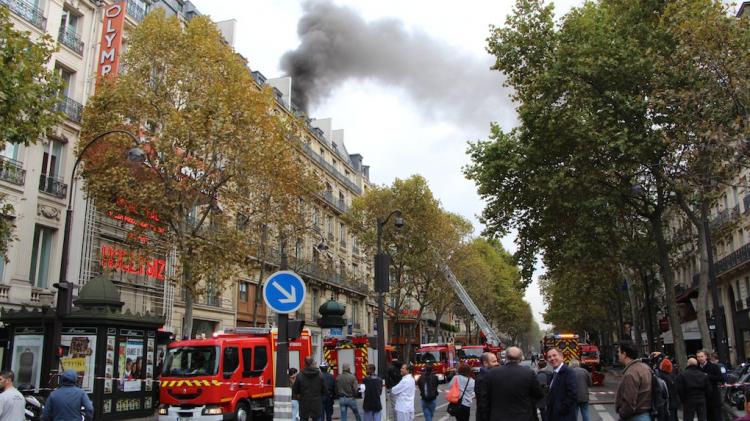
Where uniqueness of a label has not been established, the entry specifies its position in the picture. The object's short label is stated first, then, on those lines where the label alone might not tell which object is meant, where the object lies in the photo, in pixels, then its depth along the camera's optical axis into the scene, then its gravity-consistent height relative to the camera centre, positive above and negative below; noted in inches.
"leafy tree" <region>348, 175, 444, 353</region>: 1717.5 +346.1
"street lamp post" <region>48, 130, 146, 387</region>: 534.7 +37.6
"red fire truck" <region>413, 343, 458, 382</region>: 1574.8 -19.0
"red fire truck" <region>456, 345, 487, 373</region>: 1542.8 -6.8
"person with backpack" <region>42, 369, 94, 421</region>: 310.3 -23.9
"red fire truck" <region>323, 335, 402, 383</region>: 1090.7 -5.0
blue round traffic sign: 342.6 +31.8
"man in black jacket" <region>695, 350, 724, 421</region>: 456.1 -26.0
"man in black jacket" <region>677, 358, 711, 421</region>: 443.5 -31.0
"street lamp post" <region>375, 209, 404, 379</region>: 602.9 +63.9
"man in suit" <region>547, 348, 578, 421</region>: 310.2 -23.0
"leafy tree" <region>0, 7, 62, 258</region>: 516.7 +217.4
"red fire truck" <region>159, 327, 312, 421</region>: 577.0 -24.5
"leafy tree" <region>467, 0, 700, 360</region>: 792.9 +296.8
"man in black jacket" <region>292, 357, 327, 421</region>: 445.7 -29.5
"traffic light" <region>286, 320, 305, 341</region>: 365.4 +12.5
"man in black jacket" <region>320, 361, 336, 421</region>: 561.3 -40.6
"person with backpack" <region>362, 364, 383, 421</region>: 483.2 -35.3
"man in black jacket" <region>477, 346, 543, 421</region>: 255.4 -17.4
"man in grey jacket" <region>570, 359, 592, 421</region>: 421.4 -28.1
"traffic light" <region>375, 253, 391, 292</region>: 603.5 +73.9
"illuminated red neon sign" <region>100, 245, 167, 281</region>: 928.3 +136.5
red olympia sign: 960.9 +477.0
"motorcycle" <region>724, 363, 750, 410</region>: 687.7 -46.8
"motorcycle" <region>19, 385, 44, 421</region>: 494.3 -43.0
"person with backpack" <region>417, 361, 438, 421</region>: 487.2 -29.3
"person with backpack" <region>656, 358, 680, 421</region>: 469.1 -29.7
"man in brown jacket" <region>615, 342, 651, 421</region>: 278.2 -20.1
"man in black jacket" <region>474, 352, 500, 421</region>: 266.5 -22.4
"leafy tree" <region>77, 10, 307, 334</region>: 802.8 +277.9
